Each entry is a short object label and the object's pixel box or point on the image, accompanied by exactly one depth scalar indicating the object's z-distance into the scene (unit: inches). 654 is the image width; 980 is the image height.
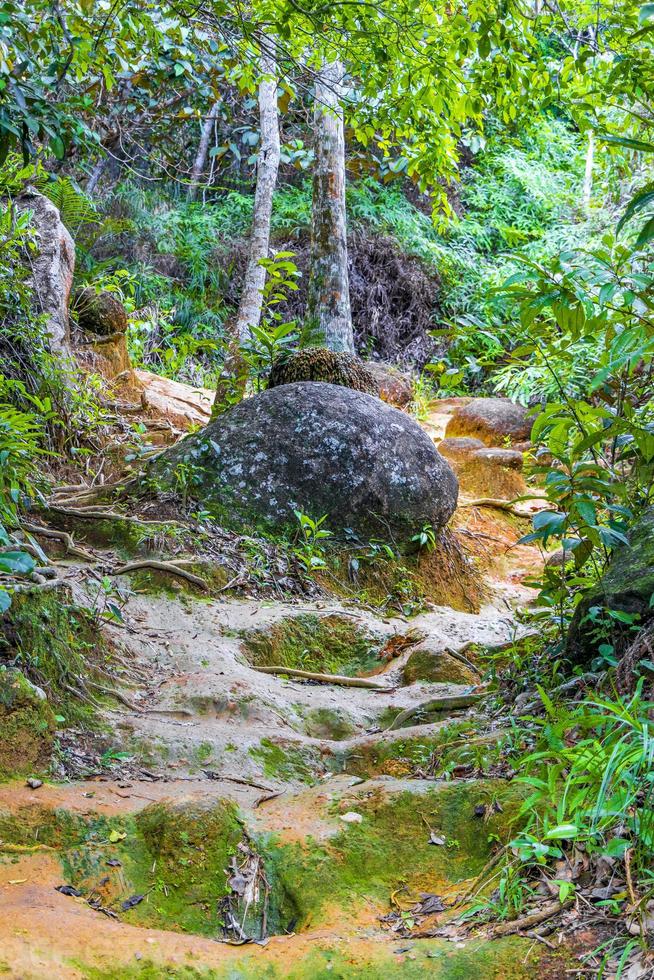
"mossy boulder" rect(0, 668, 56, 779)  105.1
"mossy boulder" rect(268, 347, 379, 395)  253.3
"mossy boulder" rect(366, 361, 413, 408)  419.8
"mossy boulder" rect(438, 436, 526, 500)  344.5
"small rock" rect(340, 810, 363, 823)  94.3
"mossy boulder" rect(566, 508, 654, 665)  99.4
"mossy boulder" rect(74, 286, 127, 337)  301.1
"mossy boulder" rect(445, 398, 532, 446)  398.3
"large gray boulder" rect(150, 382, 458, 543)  216.5
